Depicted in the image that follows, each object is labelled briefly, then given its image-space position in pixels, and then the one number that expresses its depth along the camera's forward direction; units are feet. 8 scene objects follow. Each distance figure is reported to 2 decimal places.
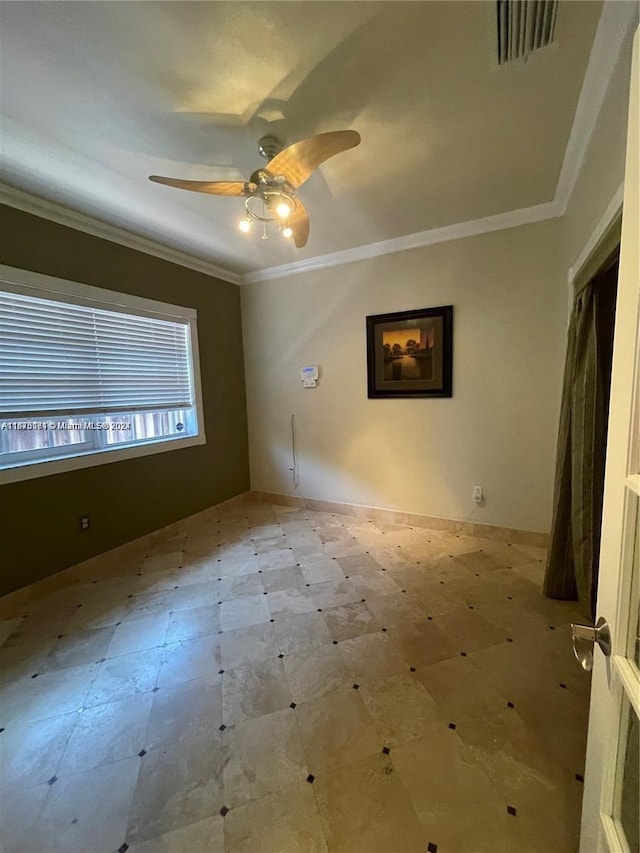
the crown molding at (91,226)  7.50
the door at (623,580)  2.08
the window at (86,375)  7.65
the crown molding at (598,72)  3.92
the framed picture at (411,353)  10.27
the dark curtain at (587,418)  6.03
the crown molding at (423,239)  8.82
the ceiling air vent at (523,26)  3.94
